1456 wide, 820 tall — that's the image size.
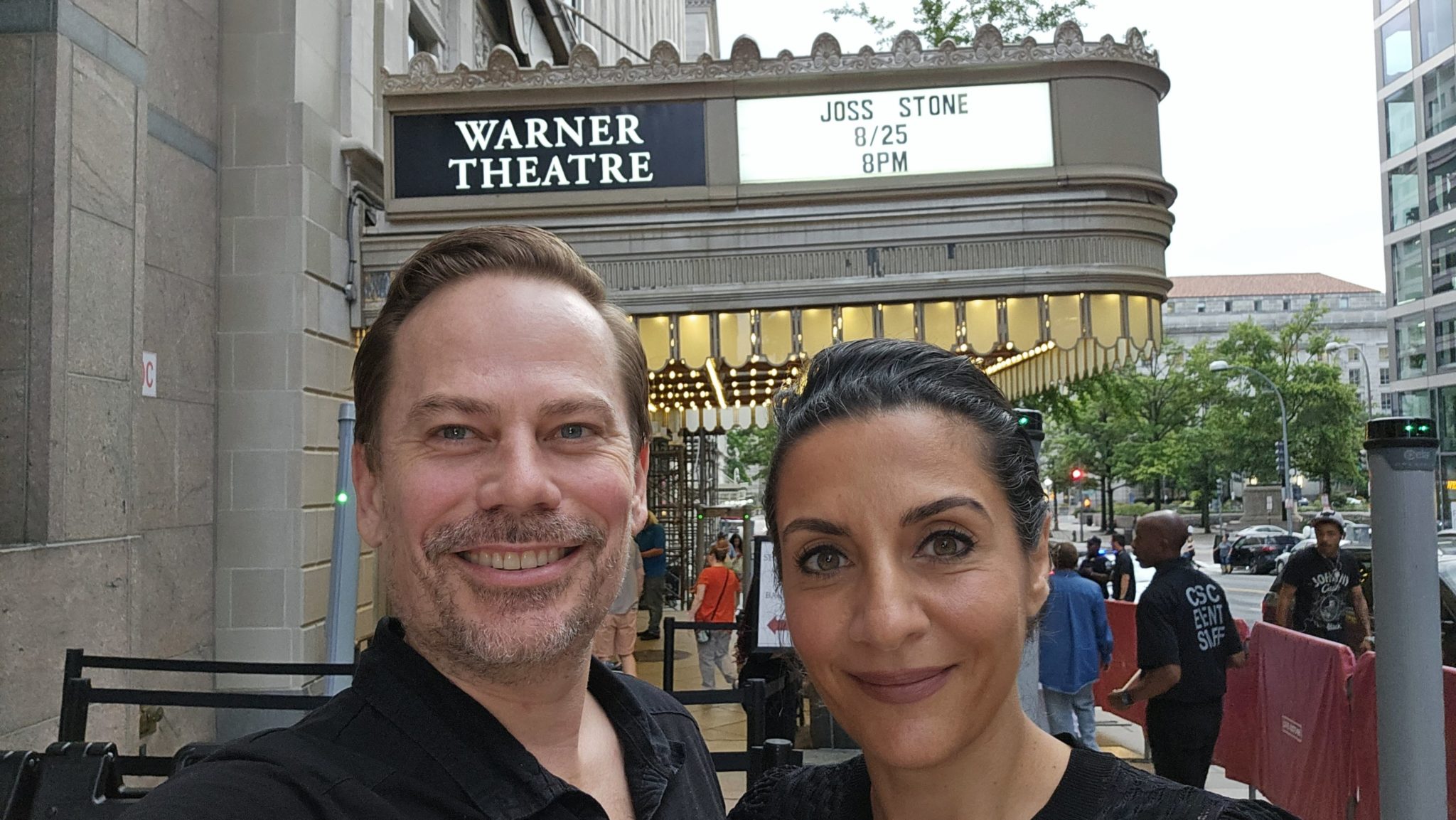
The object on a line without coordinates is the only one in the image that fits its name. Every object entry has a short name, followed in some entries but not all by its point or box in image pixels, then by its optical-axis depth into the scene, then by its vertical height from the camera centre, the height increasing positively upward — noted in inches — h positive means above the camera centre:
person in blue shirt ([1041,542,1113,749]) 305.9 -52.9
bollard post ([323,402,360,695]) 221.9 -17.7
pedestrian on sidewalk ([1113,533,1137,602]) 586.2 -61.1
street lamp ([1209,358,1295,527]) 1642.5 +71.2
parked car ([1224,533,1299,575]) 1330.0 -112.5
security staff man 242.7 -46.1
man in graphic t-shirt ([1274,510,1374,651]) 345.1 -42.8
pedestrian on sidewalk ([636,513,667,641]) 498.3 -40.9
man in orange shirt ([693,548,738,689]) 418.6 -52.0
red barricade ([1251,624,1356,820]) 249.1 -64.8
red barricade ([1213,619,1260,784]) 306.8 -76.0
